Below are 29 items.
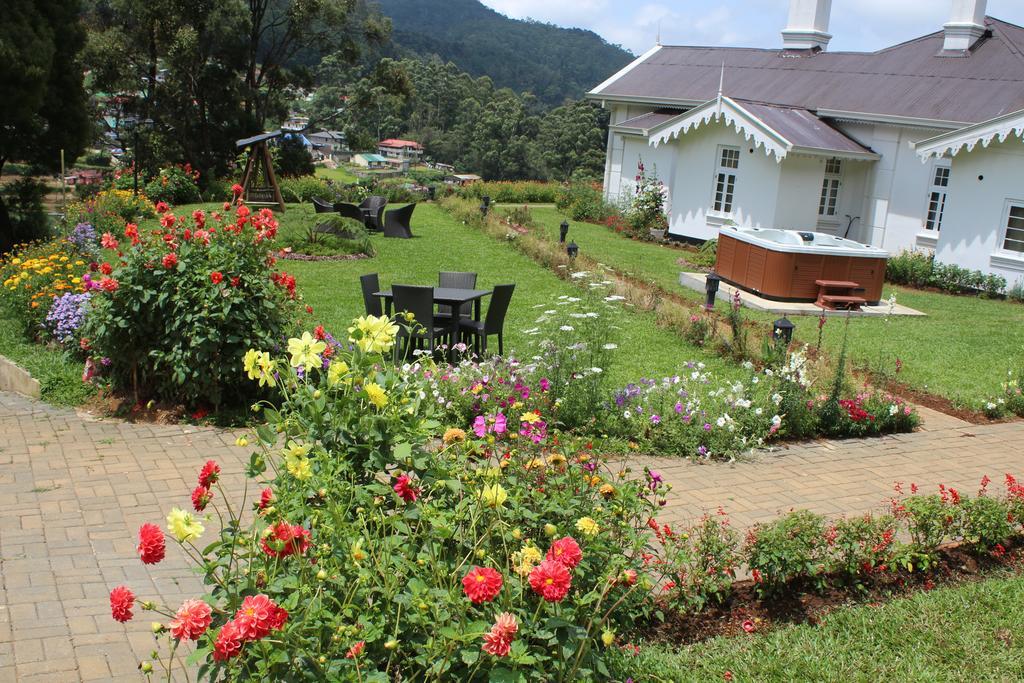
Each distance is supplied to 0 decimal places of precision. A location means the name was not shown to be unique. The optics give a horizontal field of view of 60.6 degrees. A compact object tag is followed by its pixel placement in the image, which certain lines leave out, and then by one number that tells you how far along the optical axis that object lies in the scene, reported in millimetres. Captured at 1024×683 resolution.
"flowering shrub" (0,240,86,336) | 9344
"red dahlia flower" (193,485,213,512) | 3027
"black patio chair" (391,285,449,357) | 8711
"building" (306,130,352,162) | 118556
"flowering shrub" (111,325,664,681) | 2803
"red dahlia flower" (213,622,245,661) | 2498
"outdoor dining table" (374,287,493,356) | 9164
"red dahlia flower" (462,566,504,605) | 2805
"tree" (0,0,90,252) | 13852
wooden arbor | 20609
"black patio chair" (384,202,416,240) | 18375
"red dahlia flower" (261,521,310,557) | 2938
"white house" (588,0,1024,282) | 18609
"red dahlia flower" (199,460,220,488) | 3148
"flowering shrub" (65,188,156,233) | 15711
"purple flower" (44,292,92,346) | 8602
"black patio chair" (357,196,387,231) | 19250
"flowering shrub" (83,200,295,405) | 7148
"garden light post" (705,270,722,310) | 13047
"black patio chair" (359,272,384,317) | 9242
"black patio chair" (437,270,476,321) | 10203
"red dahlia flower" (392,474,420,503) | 3451
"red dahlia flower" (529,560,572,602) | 2834
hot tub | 14859
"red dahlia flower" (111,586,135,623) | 2672
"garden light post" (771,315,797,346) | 8953
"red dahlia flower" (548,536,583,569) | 2988
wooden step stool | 14656
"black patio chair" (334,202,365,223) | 19062
